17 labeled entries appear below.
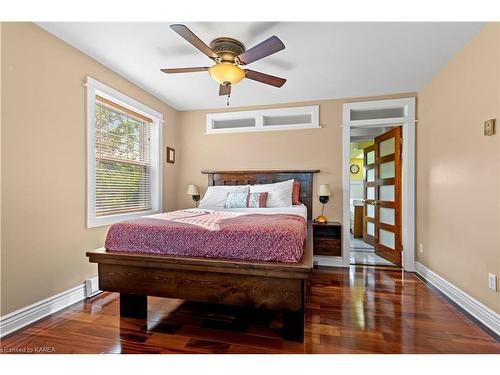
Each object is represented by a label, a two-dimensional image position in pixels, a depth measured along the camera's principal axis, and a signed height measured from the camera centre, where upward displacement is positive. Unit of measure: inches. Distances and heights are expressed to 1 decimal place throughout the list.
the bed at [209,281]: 61.5 -26.8
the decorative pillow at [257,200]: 124.4 -7.0
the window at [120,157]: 99.6 +14.4
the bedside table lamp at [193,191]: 152.4 -3.1
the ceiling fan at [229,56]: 73.6 +42.1
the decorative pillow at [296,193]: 137.7 -3.5
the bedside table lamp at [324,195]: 132.2 -4.4
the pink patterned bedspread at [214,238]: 63.9 -14.7
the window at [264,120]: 144.7 +43.5
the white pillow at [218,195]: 134.0 -5.2
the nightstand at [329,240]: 132.9 -29.8
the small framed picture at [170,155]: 153.3 +20.1
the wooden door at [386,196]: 134.7 -5.1
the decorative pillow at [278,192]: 126.7 -2.8
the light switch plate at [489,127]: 74.3 +19.6
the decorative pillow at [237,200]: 126.1 -7.2
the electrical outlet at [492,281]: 73.8 -29.1
